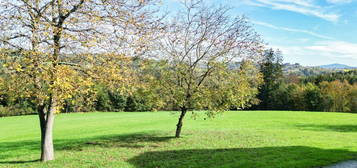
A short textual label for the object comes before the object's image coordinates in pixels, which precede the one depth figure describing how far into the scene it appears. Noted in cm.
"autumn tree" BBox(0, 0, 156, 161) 962
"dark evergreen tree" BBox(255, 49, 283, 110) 6962
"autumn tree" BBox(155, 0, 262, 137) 1502
